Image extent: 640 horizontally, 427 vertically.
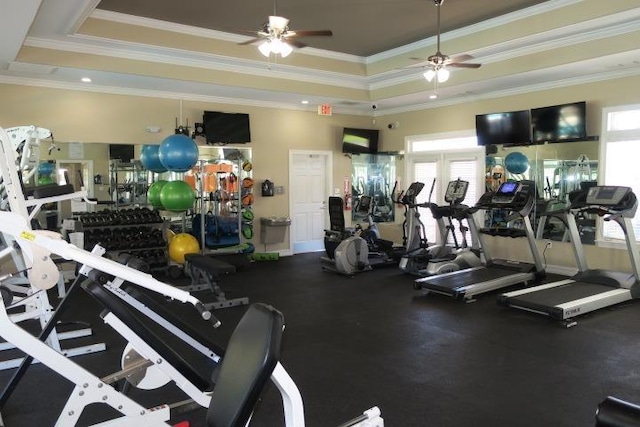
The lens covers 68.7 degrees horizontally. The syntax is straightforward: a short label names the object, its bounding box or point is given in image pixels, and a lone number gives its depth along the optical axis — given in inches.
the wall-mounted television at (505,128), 289.6
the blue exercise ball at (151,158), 290.0
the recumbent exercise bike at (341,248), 285.9
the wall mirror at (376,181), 393.7
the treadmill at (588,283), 197.5
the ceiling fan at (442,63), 223.9
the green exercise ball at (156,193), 286.2
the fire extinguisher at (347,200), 394.4
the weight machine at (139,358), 61.7
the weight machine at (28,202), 110.5
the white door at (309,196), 372.5
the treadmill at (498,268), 233.5
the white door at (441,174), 328.8
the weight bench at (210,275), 201.0
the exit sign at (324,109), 358.3
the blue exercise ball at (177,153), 261.7
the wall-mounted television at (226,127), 320.8
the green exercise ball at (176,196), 269.0
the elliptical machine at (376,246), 314.5
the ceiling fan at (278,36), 184.2
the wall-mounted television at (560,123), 265.9
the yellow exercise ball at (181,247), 280.4
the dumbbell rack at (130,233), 269.1
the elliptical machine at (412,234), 285.1
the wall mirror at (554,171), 270.4
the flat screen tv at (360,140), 386.9
